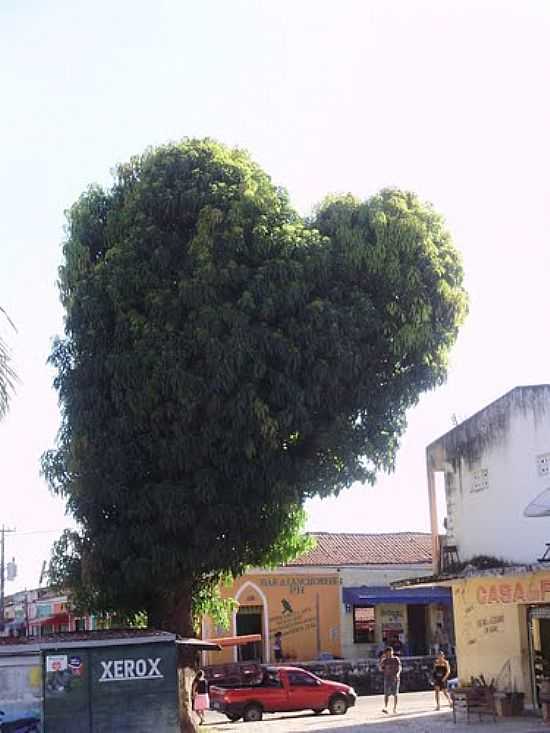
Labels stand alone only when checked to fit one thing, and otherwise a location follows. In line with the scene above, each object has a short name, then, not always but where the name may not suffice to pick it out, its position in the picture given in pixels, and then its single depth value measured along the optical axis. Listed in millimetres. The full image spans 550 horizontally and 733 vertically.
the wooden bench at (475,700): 23328
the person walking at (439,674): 26625
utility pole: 59069
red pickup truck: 27000
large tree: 17938
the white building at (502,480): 23203
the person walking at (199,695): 20312
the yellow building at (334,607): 40094
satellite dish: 22516
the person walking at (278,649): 39406
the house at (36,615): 49453
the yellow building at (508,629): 23078
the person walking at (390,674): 27519
